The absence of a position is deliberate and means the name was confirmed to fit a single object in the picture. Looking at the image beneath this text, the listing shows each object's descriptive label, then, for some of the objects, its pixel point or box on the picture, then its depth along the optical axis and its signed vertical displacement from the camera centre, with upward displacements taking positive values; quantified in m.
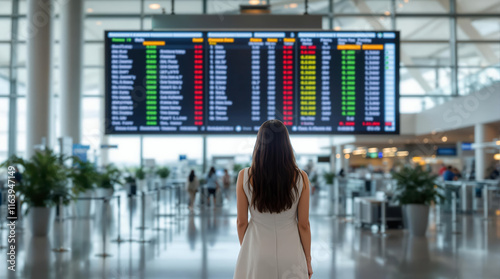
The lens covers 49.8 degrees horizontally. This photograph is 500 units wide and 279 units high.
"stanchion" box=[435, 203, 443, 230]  14.09 -1.98
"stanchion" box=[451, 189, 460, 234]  14.00 -1.95
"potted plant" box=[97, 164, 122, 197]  17.20 -0.98
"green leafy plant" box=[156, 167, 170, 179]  28.34 -1.18
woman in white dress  3.40 -0.37
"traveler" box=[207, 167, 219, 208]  19.14 -1.19
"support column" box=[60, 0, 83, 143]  18.61 +2.92
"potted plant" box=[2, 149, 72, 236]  11.89 -0.81
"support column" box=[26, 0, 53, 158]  17.27 +2.34
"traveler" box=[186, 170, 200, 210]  18.95 -1.28
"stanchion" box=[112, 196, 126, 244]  10.85 -1.85
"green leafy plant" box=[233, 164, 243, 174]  28.56 -0.96
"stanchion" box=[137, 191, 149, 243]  10.92 -1.87
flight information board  7.77 +1.01
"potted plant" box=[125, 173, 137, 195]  23.50 -1.39
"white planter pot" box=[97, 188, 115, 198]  17.40 -1.39
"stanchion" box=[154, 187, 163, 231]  13.19 -1.93
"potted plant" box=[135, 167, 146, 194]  27.30 -1.45
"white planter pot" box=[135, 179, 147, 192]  27.61 -1.76
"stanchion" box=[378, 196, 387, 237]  12.41 -1.65
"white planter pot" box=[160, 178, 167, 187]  27.48 -1.63
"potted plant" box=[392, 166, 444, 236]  12.10 -0.97
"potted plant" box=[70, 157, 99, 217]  13.55 -0.85
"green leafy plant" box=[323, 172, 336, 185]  23.61 -1.16
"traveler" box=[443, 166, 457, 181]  20.96 -0.92
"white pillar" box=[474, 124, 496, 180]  22.00 +0.15
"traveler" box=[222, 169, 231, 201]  22.41 -1.33
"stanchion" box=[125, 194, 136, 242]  11.05 -1.86
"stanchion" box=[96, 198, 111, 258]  9.04 -1.76
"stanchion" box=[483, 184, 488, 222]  16.65 -1.55
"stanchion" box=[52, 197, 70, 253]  9.57 -1.80
